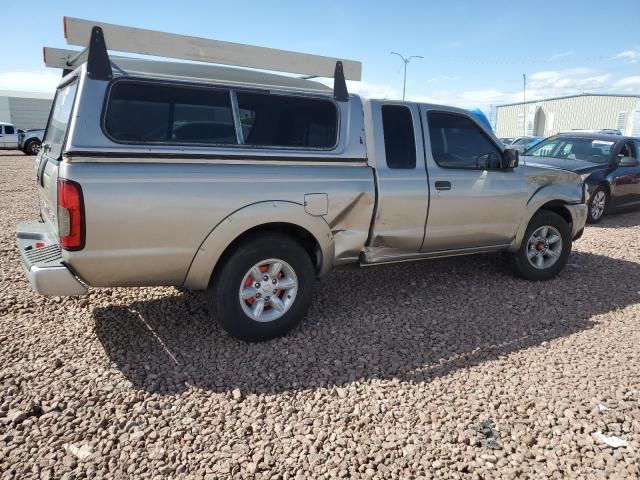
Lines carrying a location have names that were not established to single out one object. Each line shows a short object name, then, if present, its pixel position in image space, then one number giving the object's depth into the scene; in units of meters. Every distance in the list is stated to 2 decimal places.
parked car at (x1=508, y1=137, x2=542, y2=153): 24.36
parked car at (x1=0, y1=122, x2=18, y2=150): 25.41
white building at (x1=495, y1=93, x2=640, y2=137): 40.56
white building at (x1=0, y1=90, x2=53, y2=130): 37.22
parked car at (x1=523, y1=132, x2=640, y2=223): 8.88
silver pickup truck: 3.02
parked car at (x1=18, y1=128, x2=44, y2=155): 24.75
